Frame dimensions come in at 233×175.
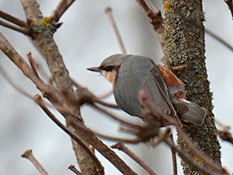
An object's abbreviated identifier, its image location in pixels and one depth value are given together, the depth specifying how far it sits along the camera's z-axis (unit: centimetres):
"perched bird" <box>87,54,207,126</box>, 550
